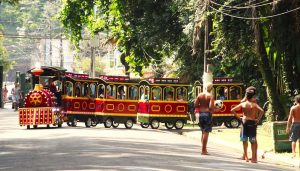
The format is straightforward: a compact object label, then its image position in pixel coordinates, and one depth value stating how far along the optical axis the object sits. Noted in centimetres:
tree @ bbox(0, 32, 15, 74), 9162
